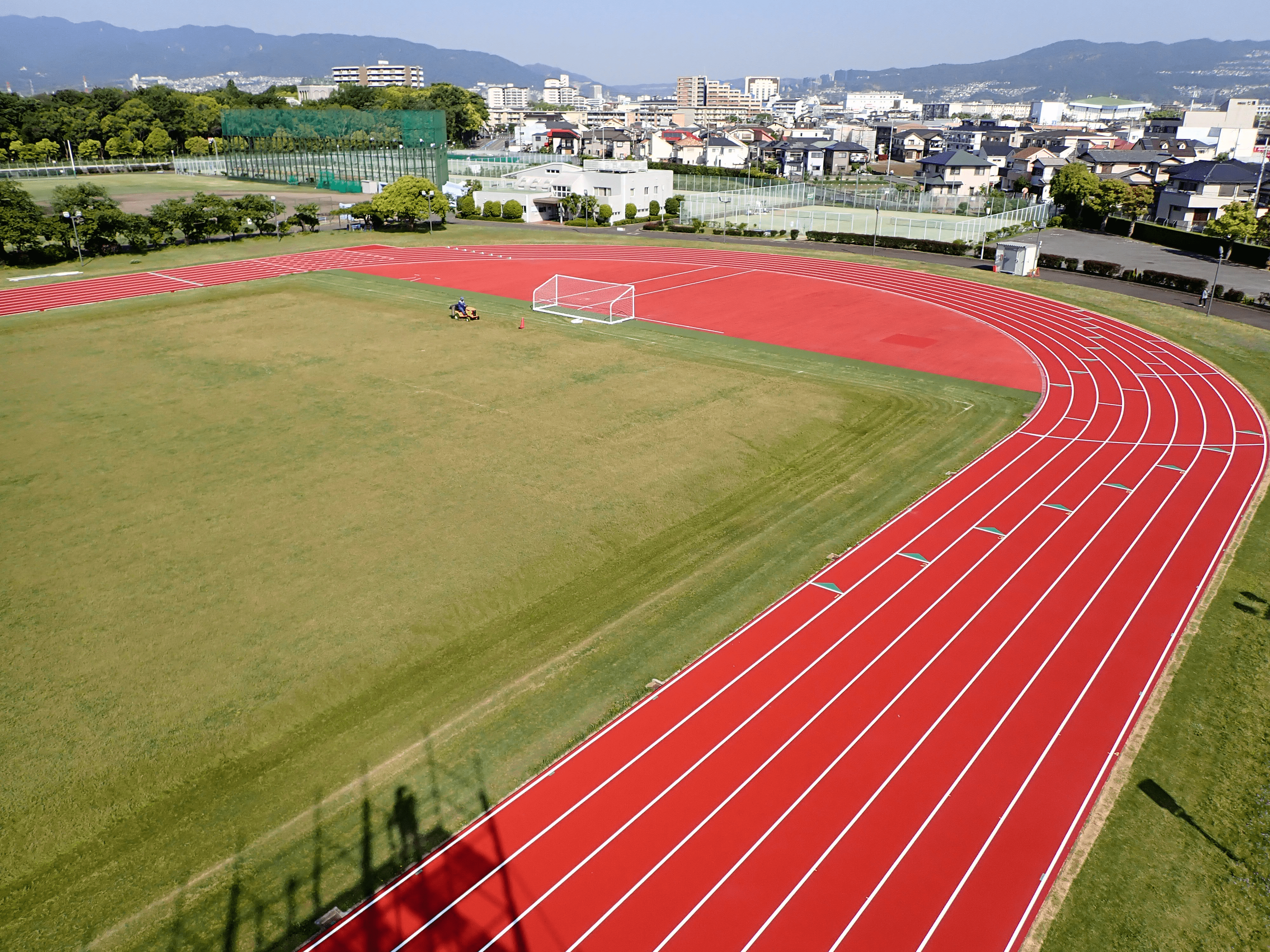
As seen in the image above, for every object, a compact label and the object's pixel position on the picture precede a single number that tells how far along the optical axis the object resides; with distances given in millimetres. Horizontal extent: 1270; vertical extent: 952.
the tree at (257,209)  58406
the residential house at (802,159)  127125
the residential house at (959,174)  87688
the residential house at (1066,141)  119812
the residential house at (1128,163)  81188
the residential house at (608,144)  162500
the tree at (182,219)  54812
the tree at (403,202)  62125
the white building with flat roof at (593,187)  71625
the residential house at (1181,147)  102812
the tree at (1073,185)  69562
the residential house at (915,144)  159500
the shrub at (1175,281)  45531
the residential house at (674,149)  166875
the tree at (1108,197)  68250
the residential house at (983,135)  155625
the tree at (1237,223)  55250
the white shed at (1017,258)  49625
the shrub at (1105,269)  50500
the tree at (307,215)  62688
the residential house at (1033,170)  91000
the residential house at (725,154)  156000
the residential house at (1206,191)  65750
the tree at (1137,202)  68875
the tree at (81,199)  50625
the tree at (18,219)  47406
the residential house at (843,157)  125250
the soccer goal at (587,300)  39469
